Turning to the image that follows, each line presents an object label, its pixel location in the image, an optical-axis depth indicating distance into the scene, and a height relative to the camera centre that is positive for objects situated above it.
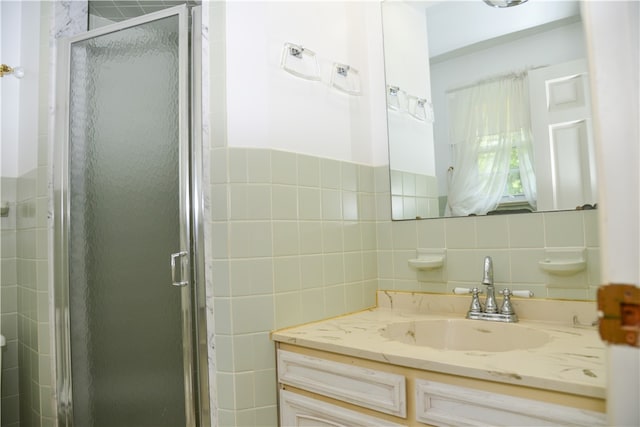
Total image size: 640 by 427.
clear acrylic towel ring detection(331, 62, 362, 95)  1.59 +0.60
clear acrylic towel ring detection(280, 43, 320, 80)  1.40 +0.60
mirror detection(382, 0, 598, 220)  1.32 +0.42
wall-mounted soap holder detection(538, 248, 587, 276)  1.25 -0.13
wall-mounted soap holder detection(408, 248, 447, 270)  1.50 -0.13
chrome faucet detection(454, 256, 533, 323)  1.33 -0.28
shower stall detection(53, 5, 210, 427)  1.37 +0.04
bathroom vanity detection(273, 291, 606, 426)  0.85 -0.36
